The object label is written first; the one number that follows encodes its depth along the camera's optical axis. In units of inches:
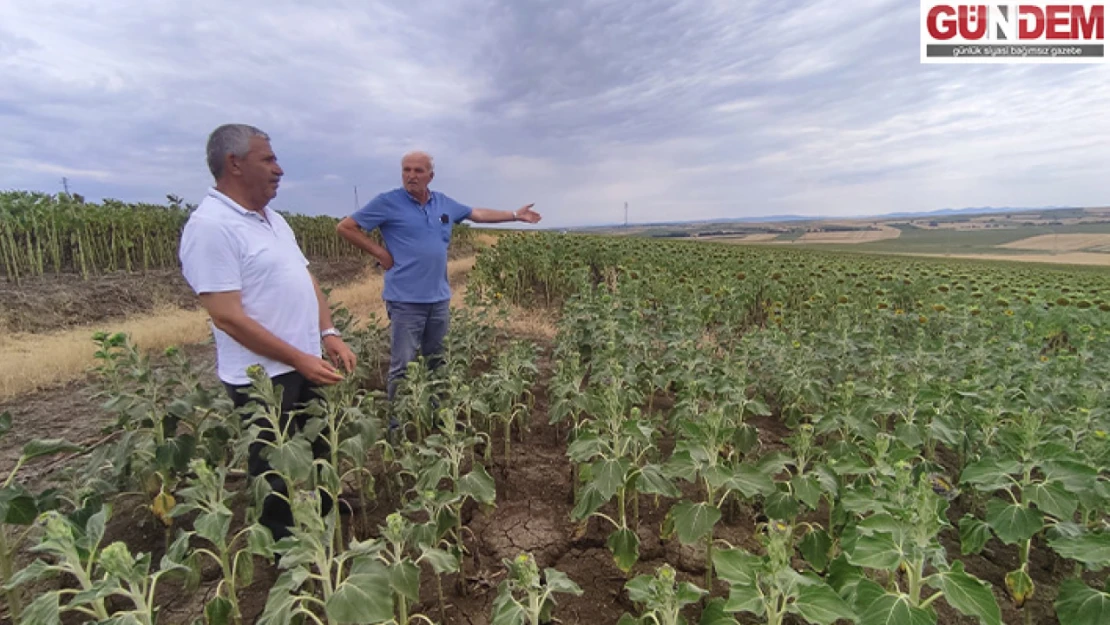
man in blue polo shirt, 154.6
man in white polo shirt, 83.5
